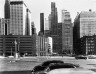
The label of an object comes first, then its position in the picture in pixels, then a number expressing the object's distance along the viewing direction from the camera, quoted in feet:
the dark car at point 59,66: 27.03
